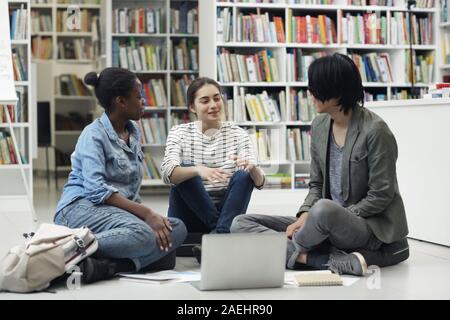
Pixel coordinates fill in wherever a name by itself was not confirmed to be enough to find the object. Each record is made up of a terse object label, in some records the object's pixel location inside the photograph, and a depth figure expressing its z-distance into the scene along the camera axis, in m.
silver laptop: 4.07
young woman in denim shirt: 4.51
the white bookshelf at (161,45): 10.59
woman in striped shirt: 5.22
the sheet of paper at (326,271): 4.37
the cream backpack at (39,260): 4.11
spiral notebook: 4.33
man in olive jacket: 4.66
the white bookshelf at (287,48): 9.81
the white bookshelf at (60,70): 14.58
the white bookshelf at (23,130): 9.59
